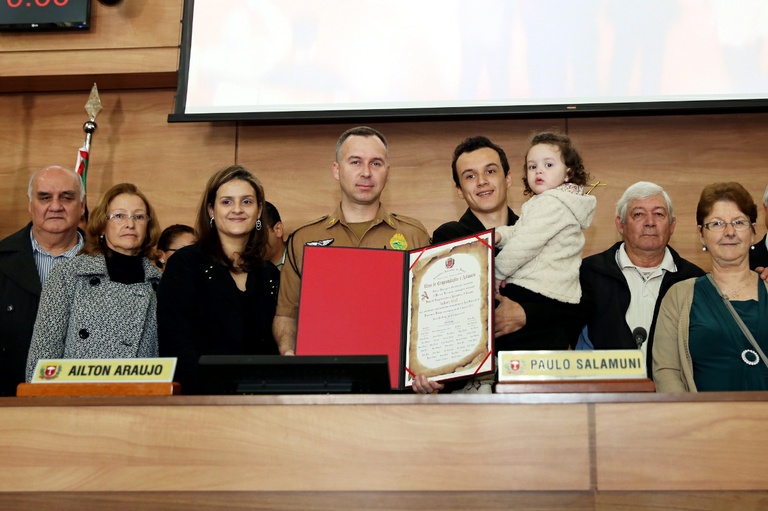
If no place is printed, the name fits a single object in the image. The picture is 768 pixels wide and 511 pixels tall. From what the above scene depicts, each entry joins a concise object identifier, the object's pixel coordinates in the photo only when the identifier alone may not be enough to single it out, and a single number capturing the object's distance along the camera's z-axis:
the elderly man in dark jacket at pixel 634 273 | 2.82
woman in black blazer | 2.69
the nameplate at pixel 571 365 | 2.00
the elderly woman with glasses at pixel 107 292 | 2.83
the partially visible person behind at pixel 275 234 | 3.53
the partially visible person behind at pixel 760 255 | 3.07
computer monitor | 1.99
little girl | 2.59
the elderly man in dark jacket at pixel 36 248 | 3.16
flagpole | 4.17
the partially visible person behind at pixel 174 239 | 3.56
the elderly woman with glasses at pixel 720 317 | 2.58
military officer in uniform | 2.99
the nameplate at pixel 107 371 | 2.10
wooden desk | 1.85
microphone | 2.86
